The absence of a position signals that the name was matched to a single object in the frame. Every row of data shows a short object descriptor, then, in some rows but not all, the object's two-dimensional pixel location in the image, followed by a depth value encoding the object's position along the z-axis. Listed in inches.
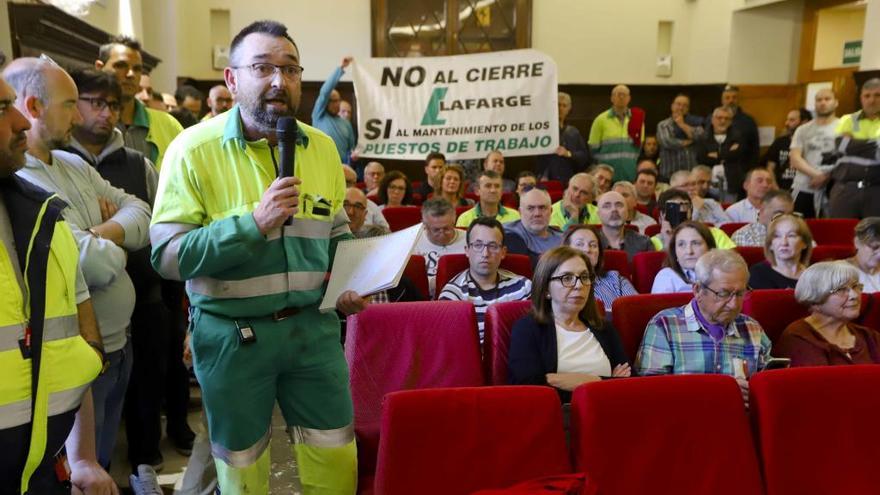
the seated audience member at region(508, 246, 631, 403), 87.7
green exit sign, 302.8
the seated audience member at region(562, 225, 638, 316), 119.0
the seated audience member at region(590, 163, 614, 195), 208.5
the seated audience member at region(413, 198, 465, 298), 142.7
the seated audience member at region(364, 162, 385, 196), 218.4
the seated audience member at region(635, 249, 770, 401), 89.8
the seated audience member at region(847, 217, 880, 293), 119.6
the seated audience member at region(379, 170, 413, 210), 195.2
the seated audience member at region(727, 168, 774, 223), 180.4
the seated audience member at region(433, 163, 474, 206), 192.4
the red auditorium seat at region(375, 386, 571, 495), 61.4
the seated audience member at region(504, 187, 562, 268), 144.3
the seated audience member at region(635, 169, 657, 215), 207.5
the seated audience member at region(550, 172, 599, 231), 172.4
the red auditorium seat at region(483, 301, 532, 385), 92.6
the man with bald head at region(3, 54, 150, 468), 66.8
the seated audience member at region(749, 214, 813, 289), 122.0
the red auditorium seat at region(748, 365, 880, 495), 66.2
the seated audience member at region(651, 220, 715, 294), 120.3
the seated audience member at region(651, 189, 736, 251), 141.5
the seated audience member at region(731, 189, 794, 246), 153.7
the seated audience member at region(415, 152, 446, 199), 208.7
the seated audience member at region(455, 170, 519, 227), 172.9
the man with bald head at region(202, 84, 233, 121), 183.0
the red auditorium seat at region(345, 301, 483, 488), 93.4
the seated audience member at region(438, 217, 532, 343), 113.9
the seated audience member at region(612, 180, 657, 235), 173.5
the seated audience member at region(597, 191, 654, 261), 145.8
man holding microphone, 57.9
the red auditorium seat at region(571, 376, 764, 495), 63.5
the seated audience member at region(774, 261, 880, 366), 92.7
